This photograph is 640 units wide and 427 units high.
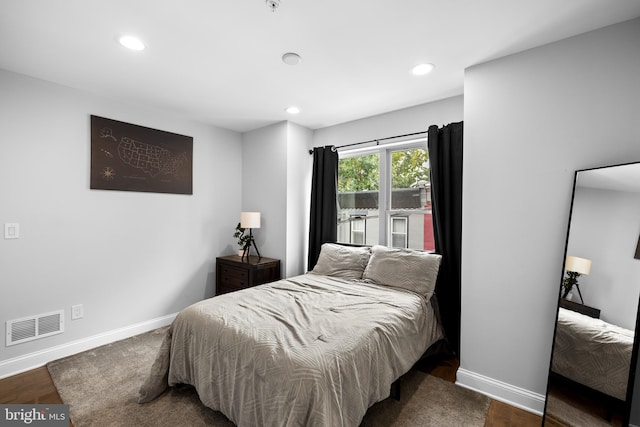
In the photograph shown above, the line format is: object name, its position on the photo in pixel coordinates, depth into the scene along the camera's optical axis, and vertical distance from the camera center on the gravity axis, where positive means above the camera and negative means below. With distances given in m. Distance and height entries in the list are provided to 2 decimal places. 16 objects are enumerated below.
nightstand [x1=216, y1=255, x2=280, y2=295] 3.38 -0.81
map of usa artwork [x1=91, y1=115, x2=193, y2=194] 2.88 +0.51
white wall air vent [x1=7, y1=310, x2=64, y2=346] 2.41 -1.09
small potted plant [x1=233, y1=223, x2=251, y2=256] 3.75 -0.43
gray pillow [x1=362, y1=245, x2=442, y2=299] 2.55 -0.57
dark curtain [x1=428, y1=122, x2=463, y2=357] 2.67 -0.10
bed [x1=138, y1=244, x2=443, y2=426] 1.41 -0.82
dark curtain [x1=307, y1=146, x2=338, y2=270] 3.70 +0.07
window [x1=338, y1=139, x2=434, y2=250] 3.18 +0.15
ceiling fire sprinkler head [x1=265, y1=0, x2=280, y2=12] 1.57 +1.12
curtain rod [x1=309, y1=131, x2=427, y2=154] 3.08 +0.80
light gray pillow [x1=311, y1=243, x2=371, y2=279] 3.04 -0.59
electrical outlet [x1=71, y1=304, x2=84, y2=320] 2.73 -1.04
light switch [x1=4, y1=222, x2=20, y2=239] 2.38 -0.23
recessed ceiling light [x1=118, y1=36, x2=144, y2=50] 1.91 +1.10
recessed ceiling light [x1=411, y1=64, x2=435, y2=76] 2.26 +1.13
